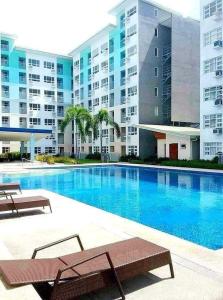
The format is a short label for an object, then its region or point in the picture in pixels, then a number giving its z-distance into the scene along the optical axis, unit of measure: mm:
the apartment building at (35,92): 39114
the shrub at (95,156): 32919
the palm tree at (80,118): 32689
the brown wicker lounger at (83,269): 2851
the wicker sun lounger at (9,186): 10013
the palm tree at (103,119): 31596
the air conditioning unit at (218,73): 23320
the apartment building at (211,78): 23420
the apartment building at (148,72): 31042
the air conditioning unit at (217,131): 23307
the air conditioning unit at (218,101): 23212
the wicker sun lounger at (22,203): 6896
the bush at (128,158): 29511
